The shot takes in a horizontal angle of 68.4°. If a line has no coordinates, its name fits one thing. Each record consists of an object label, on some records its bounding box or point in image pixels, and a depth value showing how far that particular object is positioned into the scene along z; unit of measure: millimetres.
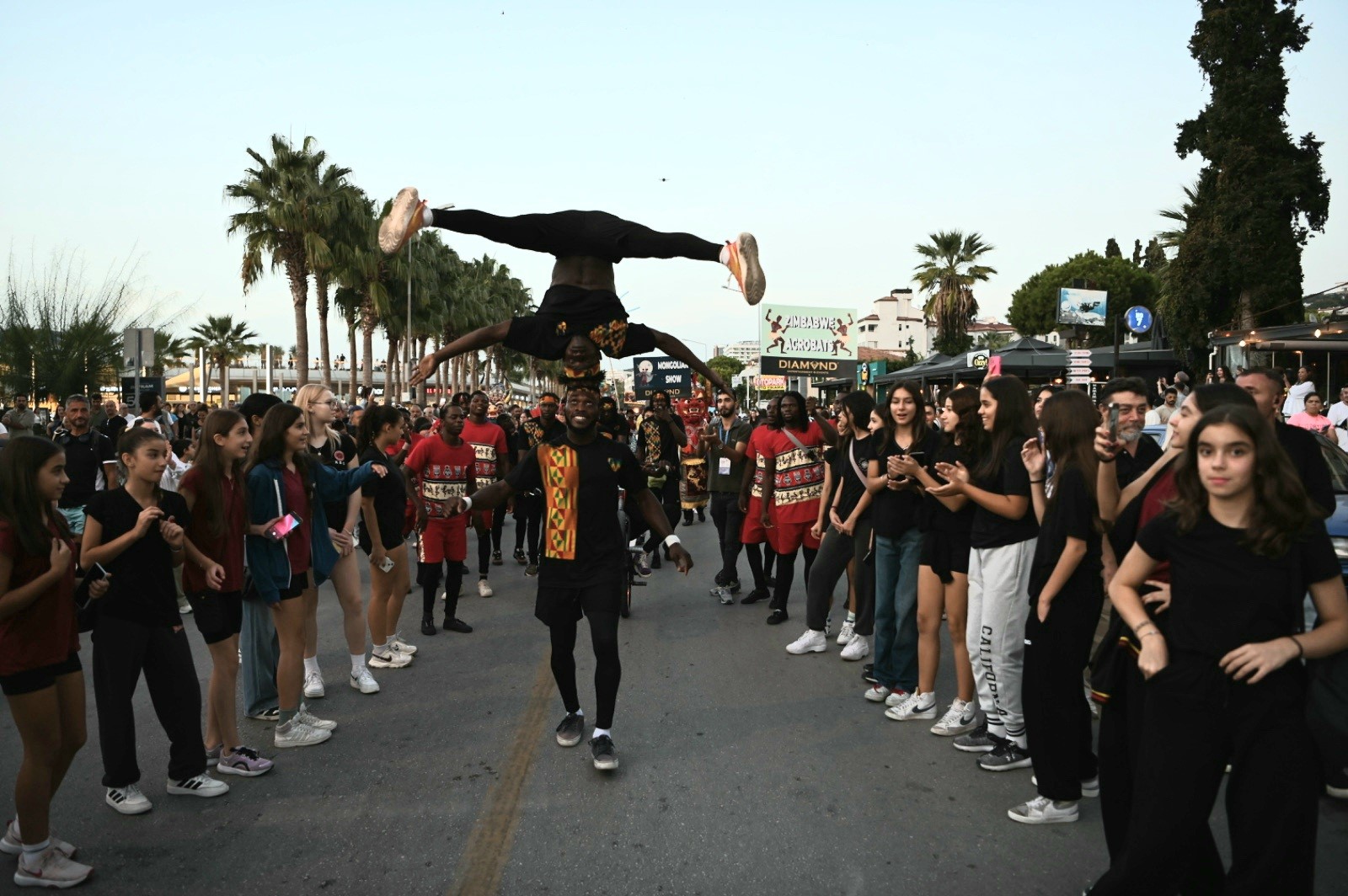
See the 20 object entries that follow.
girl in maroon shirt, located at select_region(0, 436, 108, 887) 3758
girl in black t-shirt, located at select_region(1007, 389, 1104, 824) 4219
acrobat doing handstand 5363
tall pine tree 30031
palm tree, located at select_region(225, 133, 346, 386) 34719
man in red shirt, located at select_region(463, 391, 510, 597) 10164
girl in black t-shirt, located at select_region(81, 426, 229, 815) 4359
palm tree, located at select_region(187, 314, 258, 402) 67250
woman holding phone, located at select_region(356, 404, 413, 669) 7007
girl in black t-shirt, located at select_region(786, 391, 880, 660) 7113
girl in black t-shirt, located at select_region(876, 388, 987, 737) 5418
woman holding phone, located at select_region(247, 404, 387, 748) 5426
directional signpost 20578
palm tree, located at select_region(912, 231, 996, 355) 53188
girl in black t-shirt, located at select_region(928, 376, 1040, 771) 4891
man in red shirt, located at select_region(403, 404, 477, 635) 8273
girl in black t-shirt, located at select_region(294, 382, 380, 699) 6348
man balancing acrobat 5289
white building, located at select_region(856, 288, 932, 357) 131750
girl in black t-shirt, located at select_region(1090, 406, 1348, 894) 2799
